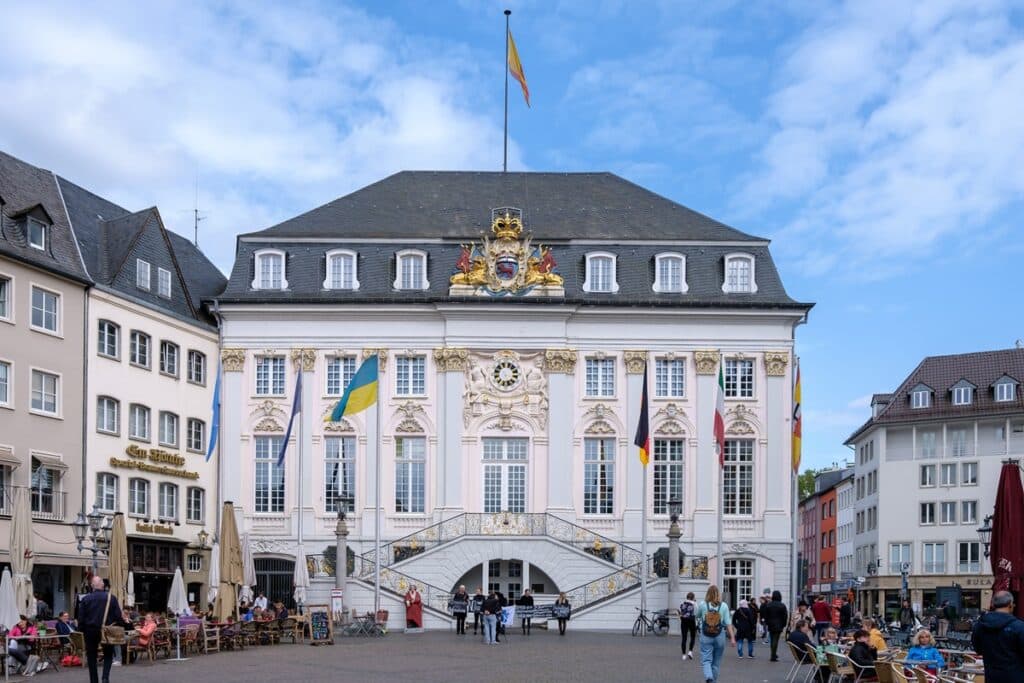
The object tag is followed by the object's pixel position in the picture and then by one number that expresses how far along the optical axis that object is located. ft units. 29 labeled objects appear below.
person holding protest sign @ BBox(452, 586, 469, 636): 140.67
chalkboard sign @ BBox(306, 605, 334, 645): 122.42
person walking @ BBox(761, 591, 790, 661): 107.76
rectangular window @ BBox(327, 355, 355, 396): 175.83
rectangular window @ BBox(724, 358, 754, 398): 175.83
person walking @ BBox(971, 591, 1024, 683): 43.29
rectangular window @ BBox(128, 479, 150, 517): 156.15
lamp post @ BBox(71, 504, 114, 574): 114.42
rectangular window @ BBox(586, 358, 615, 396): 176.04
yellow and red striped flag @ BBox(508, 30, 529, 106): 198.70
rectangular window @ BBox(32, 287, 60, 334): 140.46
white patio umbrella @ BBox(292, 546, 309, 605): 146.72
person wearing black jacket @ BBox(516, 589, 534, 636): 141.18
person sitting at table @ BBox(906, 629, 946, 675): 67.59
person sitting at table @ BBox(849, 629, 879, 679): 71.10
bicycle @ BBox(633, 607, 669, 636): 146.92
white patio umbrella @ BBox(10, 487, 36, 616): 101.59
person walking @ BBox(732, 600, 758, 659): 112.16
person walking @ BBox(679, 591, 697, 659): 106.11
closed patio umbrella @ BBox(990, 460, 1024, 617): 74.90
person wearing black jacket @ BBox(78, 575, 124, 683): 71.61
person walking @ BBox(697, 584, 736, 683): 76.48
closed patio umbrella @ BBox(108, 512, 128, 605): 118.32
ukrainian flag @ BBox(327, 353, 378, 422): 151.43
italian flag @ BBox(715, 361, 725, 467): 142.00
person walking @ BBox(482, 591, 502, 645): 122.21
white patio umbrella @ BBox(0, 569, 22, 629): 91.30
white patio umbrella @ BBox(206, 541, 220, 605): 125.70
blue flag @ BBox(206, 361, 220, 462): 152.35
